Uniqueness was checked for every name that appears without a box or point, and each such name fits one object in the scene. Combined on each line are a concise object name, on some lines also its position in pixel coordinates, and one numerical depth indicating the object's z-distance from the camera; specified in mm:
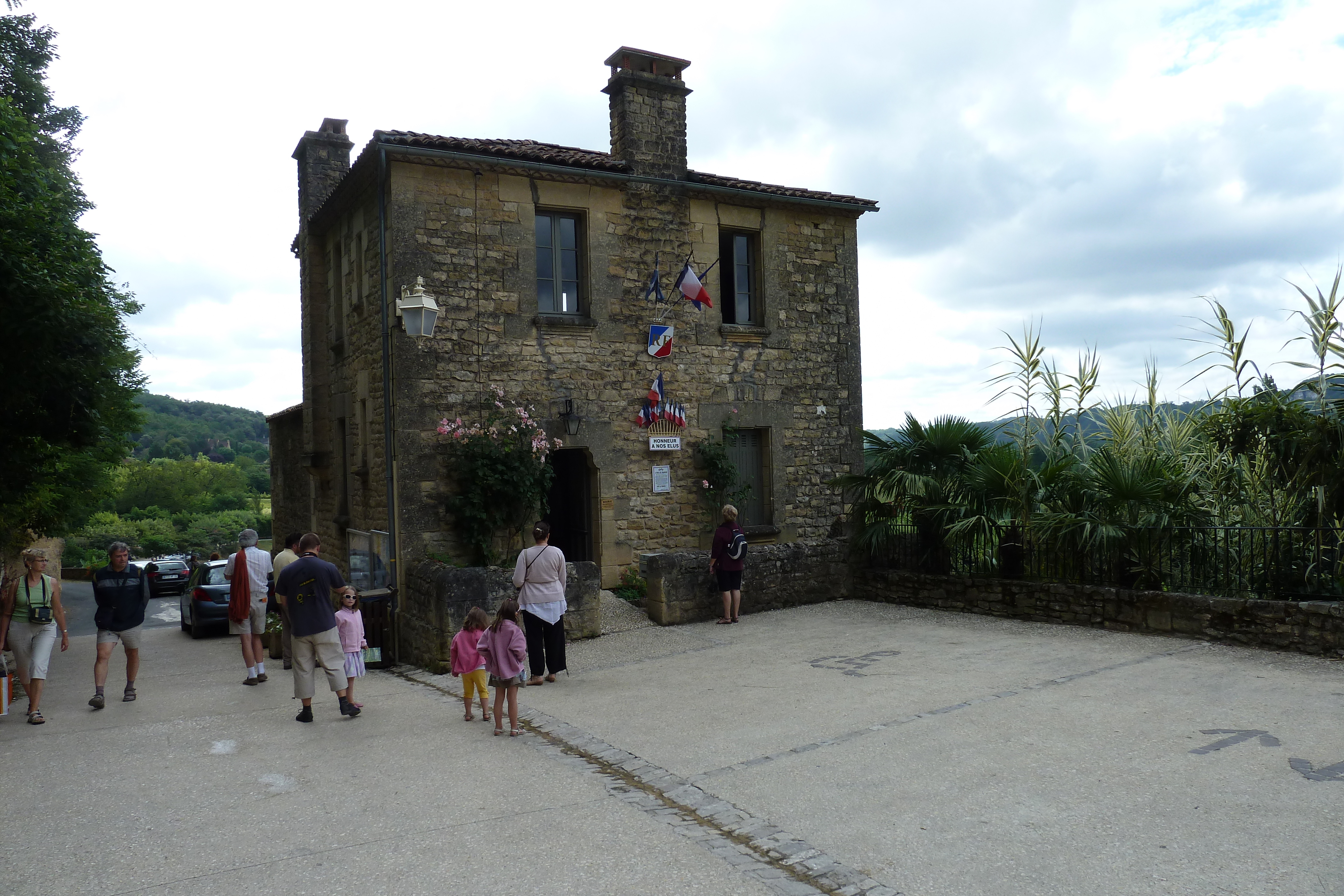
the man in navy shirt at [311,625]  7371
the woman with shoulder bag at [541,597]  8359
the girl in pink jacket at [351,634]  7789
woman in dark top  11352
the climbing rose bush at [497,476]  11469
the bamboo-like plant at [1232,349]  9578
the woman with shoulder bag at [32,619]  7754
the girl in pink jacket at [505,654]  6672
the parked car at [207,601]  15906
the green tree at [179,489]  79125
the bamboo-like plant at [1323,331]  8719
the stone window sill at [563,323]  12344
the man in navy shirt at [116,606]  8172
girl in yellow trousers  7125
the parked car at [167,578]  29500
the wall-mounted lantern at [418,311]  10648
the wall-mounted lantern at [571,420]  12305
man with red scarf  9125
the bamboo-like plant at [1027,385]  11375
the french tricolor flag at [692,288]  12781
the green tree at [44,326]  8039
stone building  11617
